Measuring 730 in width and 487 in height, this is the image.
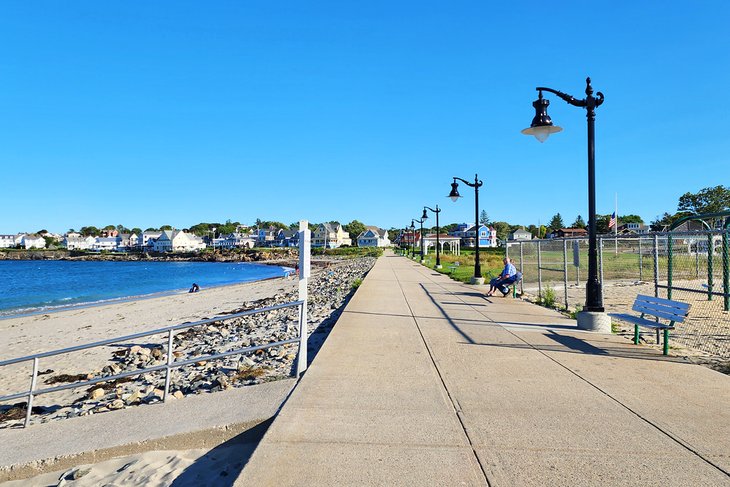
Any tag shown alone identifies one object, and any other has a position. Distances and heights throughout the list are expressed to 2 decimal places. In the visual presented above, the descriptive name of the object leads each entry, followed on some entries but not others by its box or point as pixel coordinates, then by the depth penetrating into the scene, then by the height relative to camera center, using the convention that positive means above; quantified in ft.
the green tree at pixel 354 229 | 577.43 +24.42
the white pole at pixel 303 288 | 20.80 -1.78
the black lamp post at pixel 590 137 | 30.07 +7.14
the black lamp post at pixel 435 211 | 125.88 +9.81
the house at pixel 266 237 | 570.87 +14.49
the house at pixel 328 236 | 485.97 +12.99
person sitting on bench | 48.70 -3.31
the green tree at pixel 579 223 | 494.67 +26.12
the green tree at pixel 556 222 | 557.05 +29.69
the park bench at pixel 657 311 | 24.25 -3.64
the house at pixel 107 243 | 570.05 +8.68
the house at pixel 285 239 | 531.91 +11.73
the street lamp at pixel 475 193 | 71.01 +8.52
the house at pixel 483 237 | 387.14 +9.05
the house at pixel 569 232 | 385.91 +12.84
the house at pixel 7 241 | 578.33 +12.14
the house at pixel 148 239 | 538.06 +12.98
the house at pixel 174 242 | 507.30 +8.32
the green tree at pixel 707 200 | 249.55 +25.85
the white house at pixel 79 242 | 559.79 +9.90
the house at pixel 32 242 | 561.84 +10.48
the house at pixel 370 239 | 493.77 +9.82
